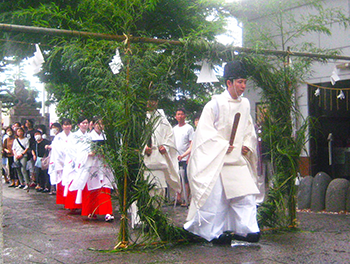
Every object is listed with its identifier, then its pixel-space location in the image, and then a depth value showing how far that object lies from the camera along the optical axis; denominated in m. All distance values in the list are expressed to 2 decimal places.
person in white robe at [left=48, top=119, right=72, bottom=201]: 10.36
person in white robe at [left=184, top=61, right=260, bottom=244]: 5.76
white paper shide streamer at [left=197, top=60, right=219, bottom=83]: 6.50
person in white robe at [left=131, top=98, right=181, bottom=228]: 7.28
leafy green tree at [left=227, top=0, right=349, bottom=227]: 6.74
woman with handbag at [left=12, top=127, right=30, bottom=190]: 14.37
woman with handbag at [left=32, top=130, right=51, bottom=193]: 13.47
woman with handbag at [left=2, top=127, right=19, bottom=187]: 15.98
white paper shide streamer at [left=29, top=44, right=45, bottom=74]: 6.22
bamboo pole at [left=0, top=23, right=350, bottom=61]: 5.47
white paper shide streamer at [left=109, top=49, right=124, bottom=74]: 5.68
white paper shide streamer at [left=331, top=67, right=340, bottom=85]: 8.17
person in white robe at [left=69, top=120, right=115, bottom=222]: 8.15
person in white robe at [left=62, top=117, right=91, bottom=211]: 8.47
